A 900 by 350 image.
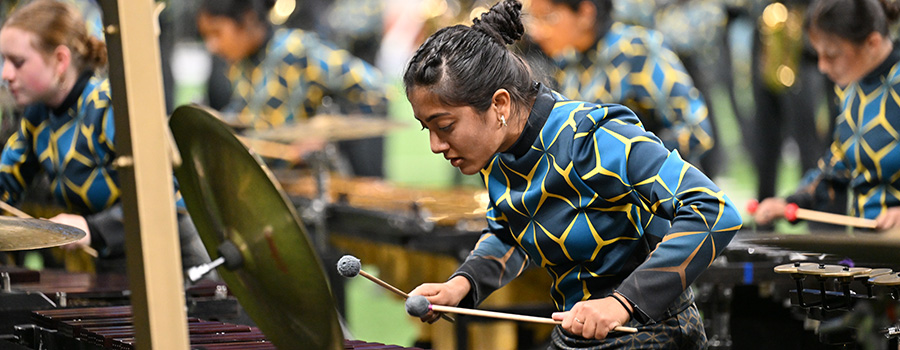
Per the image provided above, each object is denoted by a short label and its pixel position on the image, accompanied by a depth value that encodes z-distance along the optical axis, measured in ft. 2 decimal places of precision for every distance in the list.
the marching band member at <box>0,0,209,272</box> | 23.85
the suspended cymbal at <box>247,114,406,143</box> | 40.45
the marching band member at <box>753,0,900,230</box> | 25.89
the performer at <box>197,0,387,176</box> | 45.65
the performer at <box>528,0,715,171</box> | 34.60
